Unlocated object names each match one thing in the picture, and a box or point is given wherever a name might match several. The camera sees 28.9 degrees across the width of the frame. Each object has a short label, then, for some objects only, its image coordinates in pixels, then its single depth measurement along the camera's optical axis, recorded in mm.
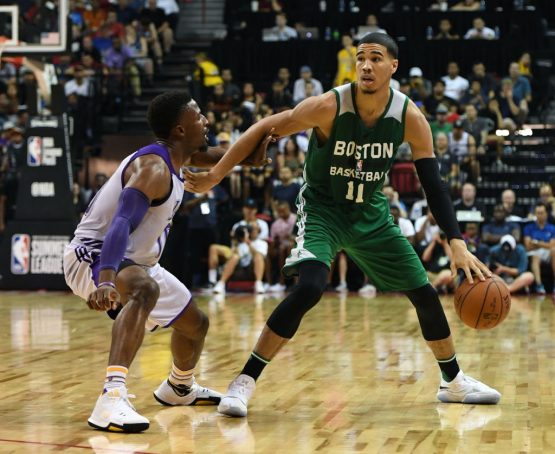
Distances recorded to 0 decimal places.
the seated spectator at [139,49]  20438
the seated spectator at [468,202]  15508
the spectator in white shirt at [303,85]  18406
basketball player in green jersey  5738
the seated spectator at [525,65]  18375
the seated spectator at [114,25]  20734
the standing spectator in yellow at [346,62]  18438
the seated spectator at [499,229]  15172
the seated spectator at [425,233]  15164
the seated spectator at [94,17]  21453
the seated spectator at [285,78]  18769
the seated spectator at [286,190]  15859
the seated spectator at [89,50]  20016
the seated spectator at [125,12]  21469
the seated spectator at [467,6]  19750
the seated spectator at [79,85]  18922
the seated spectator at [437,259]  14750
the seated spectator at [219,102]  18405
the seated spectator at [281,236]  15414
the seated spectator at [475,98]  17622
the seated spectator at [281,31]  20047
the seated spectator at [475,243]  14703
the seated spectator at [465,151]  16672
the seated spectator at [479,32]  19078
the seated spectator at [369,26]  19250
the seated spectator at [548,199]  15211
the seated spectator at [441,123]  16875
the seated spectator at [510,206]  15394
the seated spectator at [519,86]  17859
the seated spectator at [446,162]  16406
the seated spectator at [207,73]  19484
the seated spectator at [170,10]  21938
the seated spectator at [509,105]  17469
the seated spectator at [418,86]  17750
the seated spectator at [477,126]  16906
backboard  14961
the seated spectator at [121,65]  19703
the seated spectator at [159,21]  21406
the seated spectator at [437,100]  17531
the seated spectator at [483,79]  18094
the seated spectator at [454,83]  18172
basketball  5805
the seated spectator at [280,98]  18141
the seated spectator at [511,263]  14680
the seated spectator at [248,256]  15164
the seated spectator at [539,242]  14930
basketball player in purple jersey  5117
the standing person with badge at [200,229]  15664
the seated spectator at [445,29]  19219
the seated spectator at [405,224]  15016
